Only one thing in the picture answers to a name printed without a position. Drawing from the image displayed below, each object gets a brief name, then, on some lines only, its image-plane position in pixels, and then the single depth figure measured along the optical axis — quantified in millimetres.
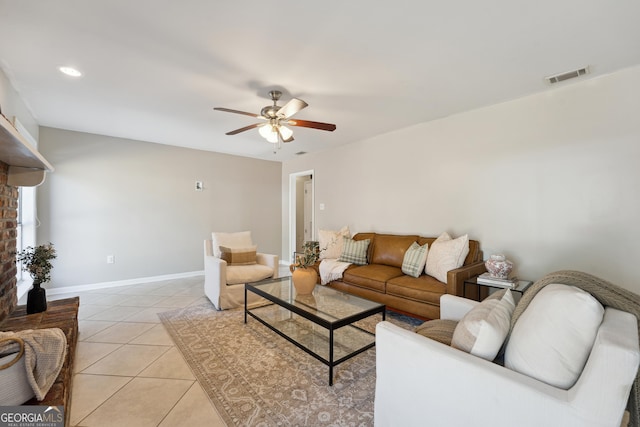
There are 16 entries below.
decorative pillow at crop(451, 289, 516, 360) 1111
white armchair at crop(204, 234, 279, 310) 3178
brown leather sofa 2615
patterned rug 1592
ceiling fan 2516
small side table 2464
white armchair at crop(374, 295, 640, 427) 813
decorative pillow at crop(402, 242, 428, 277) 3039
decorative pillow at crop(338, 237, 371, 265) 3684
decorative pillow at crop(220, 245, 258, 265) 3602
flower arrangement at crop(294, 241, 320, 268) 2668
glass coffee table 2000
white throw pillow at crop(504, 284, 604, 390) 938
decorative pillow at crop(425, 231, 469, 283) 2793
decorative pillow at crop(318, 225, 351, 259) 4012
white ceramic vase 2564
